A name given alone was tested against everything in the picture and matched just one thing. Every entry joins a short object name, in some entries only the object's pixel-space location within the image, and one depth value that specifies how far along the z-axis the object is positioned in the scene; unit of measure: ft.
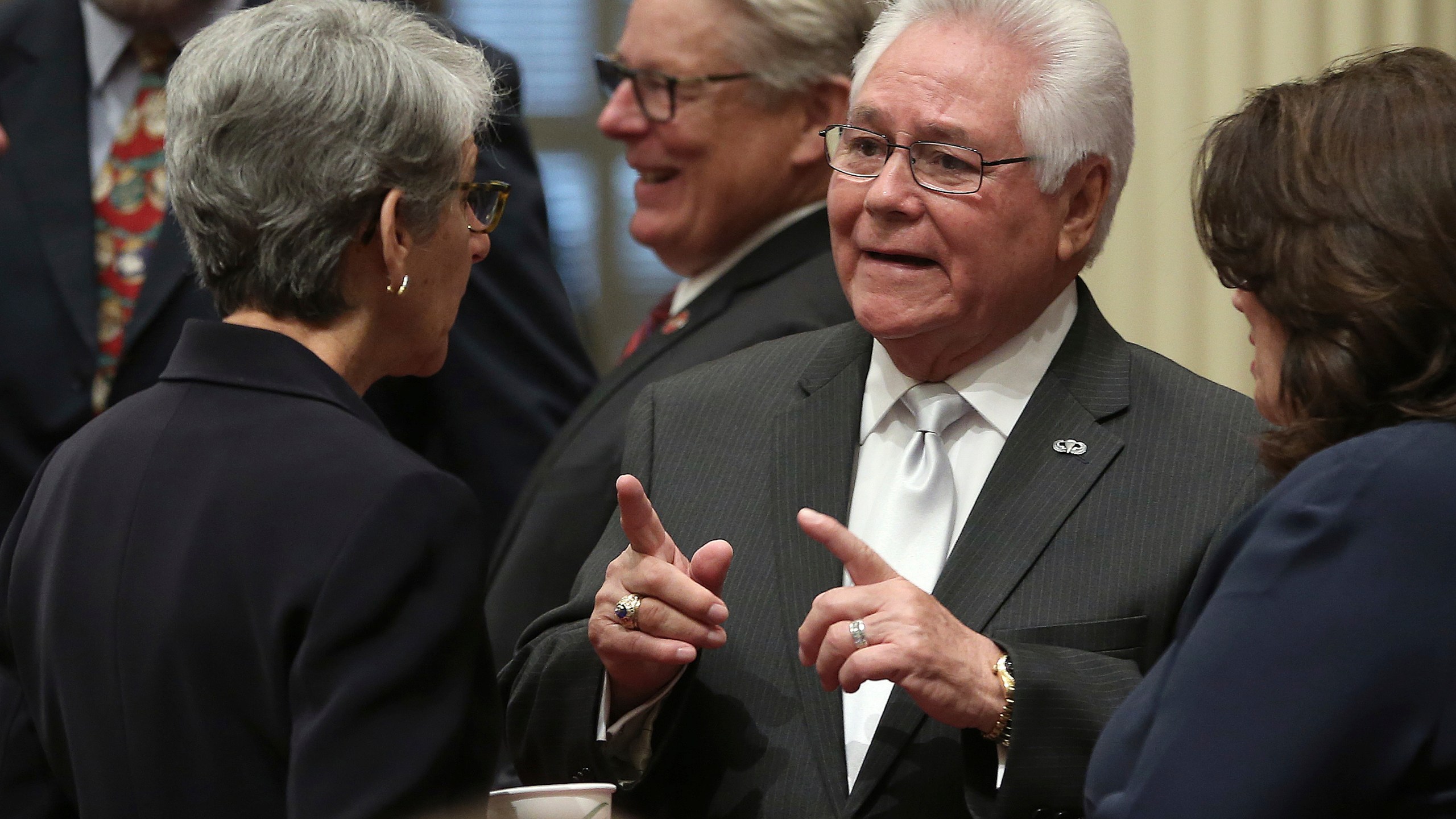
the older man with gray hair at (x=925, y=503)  22.72
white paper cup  22.41
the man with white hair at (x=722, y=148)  24.65
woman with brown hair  21.87
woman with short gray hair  22.23
